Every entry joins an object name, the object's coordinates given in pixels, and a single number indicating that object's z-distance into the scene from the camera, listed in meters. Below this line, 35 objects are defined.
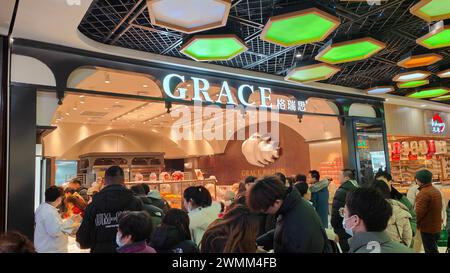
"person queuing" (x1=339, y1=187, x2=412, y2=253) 1.51
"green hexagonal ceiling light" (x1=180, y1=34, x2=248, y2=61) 4.02
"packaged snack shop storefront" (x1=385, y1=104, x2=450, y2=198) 9.13
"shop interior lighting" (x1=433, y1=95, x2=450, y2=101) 8.50
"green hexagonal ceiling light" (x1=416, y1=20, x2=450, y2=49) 4.08
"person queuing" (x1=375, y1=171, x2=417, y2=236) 3.27
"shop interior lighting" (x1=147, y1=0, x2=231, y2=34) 3.14
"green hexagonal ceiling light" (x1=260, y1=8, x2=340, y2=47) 3.38
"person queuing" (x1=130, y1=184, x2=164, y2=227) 3.30
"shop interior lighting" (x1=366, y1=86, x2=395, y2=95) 7.10
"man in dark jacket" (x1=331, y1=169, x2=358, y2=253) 3.95
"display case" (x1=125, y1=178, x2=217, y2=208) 5.82
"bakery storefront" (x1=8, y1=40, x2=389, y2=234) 4.04
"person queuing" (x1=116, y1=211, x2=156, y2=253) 1.88
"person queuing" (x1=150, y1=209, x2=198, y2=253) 1.98
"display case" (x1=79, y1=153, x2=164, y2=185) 10.85
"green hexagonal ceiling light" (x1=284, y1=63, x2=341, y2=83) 5.34
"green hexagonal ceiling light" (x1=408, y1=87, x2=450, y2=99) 7.30
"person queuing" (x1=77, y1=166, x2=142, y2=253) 2.85
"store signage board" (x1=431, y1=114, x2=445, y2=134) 10.09
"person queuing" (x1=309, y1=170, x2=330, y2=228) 5.39
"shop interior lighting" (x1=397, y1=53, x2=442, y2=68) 5.13
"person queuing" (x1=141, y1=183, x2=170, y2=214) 4.07
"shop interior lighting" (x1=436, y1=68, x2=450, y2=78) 6.14
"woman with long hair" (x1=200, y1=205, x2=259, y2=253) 1.75
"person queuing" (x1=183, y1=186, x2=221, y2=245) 2.78
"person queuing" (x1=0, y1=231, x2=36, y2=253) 1.50
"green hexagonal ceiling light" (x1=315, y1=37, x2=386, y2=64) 4.35
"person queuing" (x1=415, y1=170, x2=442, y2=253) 4.16
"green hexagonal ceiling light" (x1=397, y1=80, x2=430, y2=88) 6.70
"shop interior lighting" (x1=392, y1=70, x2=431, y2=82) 5.98
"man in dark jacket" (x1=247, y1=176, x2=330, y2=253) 1.91
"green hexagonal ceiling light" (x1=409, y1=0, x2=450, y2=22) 3.24
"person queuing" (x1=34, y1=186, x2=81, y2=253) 3.32
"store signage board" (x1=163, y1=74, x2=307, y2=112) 5.21
